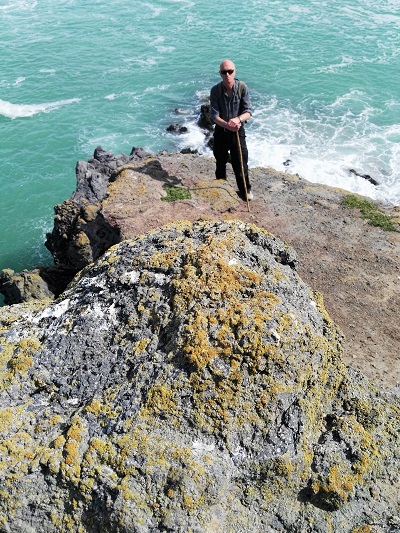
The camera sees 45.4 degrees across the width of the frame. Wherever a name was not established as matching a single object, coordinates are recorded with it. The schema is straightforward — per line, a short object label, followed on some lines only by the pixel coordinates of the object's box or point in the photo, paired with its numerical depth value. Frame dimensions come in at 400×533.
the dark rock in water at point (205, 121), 29.27
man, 10.41
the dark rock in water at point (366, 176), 23.88
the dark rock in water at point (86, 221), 13.25
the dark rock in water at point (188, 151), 24.74
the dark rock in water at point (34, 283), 16.06
